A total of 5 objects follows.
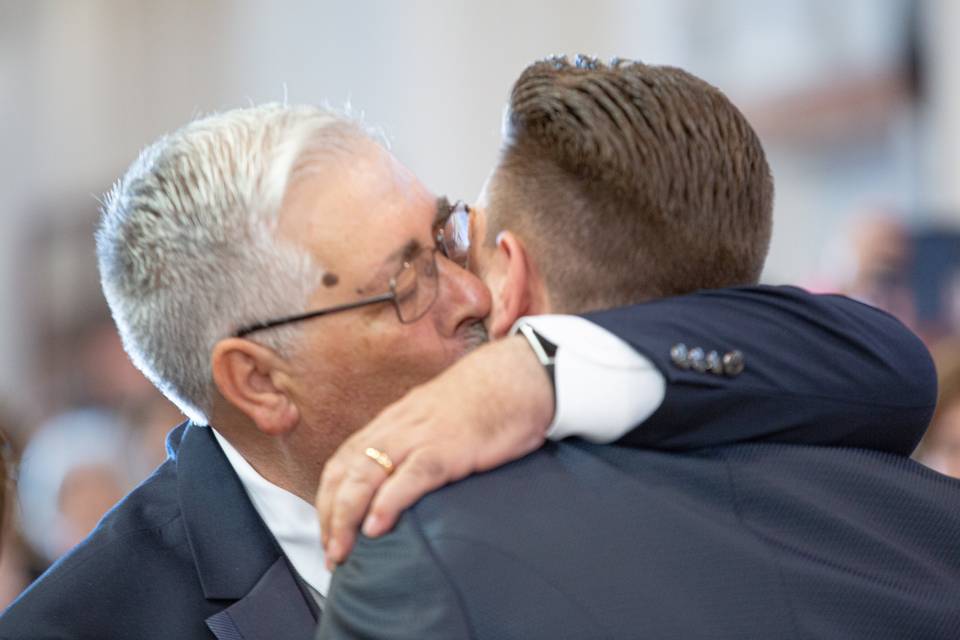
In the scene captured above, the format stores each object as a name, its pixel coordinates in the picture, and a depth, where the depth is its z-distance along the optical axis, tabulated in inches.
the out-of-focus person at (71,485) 415.8
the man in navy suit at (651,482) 121.7
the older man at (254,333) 167.3
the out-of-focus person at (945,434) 267.4
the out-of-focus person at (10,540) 193.2
